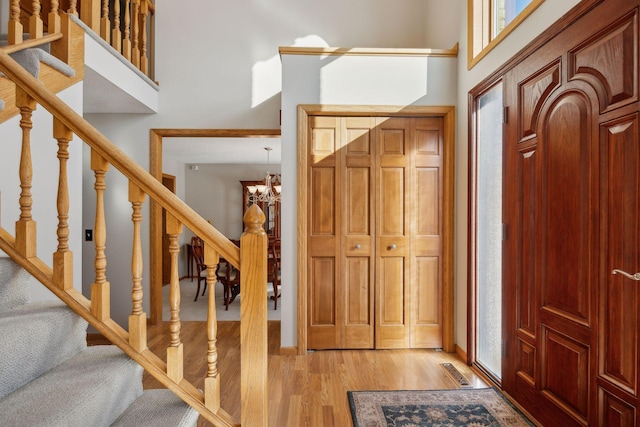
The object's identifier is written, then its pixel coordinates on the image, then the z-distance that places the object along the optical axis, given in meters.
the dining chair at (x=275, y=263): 4.60
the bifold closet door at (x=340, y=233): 3.15
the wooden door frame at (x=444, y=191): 3.09
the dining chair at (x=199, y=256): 5.25
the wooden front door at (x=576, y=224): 1.50
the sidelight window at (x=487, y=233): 2.57
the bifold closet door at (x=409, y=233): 3.16
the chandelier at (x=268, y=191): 6.58
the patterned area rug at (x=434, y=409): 2.09
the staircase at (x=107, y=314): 1.35
